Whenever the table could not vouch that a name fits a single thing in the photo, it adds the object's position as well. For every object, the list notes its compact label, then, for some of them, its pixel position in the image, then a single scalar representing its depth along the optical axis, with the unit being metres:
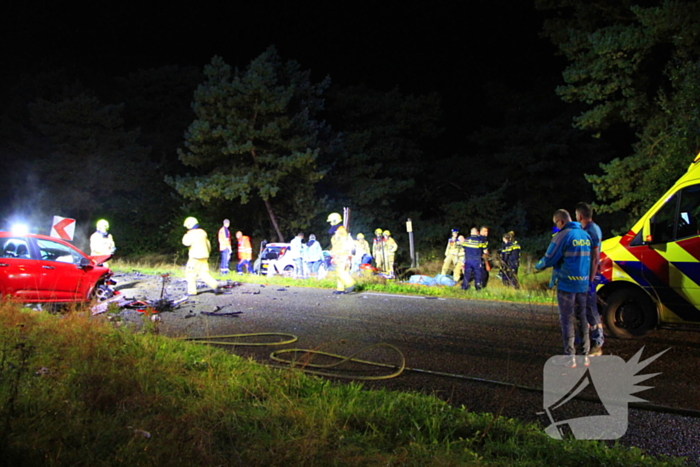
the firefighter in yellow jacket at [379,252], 19.80
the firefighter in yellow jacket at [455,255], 15.68
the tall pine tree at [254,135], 24.55
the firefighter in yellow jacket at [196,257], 11.35
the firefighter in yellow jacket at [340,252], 12.08
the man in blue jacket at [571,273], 5.62
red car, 8.74
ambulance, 6.64
